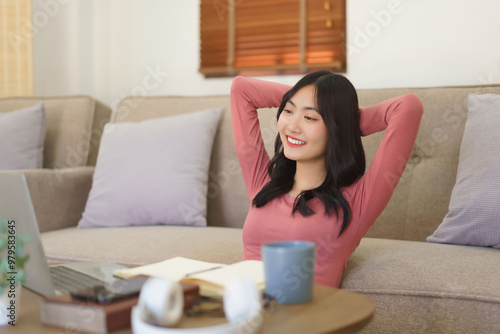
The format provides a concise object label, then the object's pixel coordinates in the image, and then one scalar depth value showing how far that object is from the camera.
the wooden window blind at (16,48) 2.98
